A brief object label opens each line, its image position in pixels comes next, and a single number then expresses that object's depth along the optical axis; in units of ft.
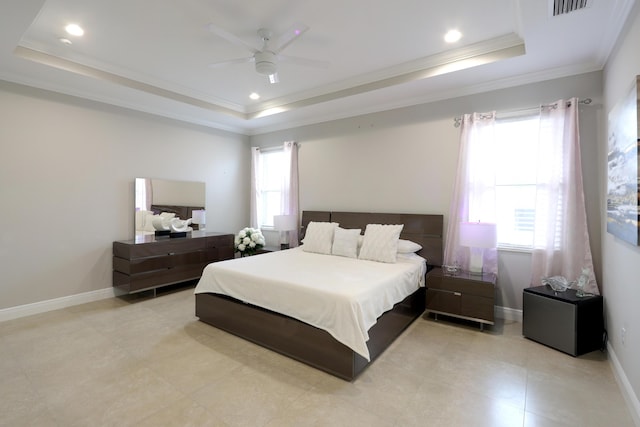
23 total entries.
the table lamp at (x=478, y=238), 10.74
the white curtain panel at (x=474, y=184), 11.74
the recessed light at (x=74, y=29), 9.31
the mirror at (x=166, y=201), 15.02
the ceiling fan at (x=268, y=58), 9.52
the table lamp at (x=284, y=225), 16.89
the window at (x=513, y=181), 11.34
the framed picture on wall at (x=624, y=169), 6.23
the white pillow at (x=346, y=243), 13.17
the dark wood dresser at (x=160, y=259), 13.43
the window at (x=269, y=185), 19.40
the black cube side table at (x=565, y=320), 8.76
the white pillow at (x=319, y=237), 14.05
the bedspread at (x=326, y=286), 7.76
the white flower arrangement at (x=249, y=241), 17.08
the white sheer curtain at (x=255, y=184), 19.80
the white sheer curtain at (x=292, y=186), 17.84
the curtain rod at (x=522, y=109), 10.20
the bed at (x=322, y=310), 7.78
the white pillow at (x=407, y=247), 12.71
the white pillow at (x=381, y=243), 12.19
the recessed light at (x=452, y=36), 9.51
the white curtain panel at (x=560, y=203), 10.18
